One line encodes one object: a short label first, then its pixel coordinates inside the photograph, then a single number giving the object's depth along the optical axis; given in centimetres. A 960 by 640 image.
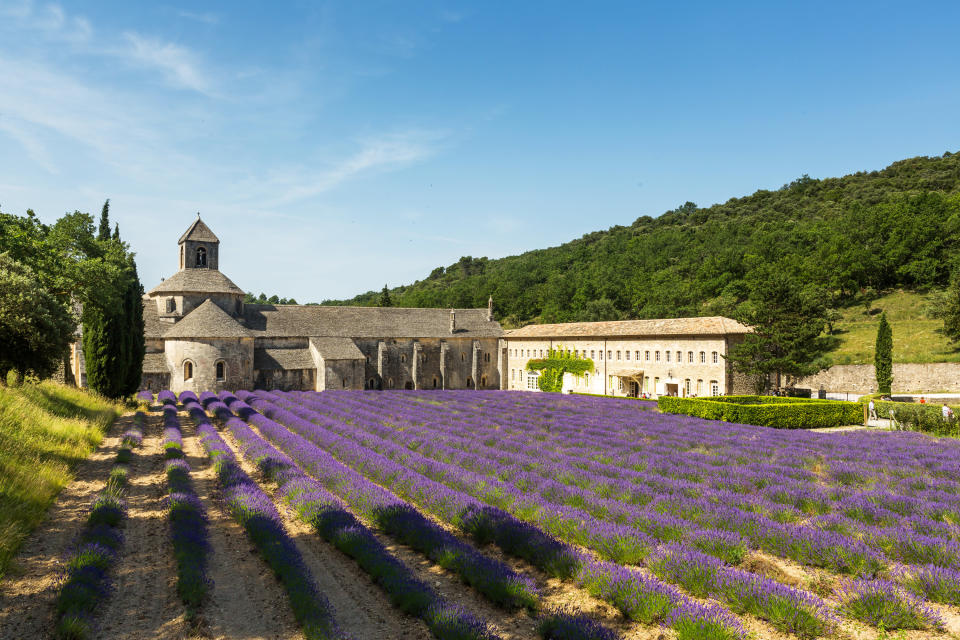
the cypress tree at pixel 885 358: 3616
